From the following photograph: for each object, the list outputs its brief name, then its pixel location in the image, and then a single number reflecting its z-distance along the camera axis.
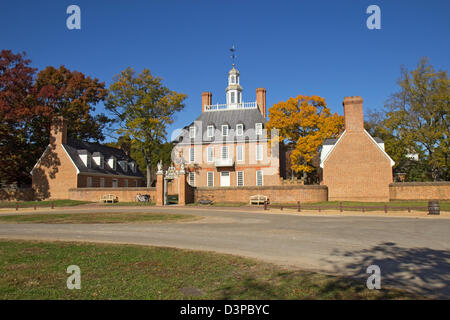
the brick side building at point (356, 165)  28.50
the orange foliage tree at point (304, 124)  34.25
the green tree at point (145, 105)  37.25
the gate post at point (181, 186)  28.16
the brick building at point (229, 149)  39.53
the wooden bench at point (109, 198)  30.67
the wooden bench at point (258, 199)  28.05
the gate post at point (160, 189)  28.08
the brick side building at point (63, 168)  34.34
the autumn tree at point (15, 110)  31.52
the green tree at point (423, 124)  32.34
